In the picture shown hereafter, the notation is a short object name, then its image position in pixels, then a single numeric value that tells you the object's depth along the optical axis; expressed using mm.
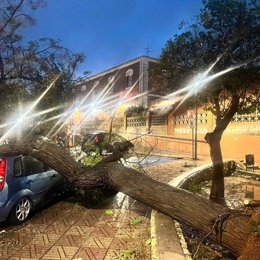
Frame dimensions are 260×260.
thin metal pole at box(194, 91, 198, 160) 14756
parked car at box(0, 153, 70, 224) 4550
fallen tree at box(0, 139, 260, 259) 3066
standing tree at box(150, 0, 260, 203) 6079
